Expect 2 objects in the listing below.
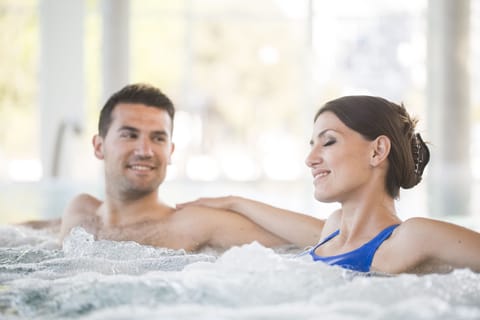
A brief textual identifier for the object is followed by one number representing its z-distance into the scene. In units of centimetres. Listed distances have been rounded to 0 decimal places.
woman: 213
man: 287
